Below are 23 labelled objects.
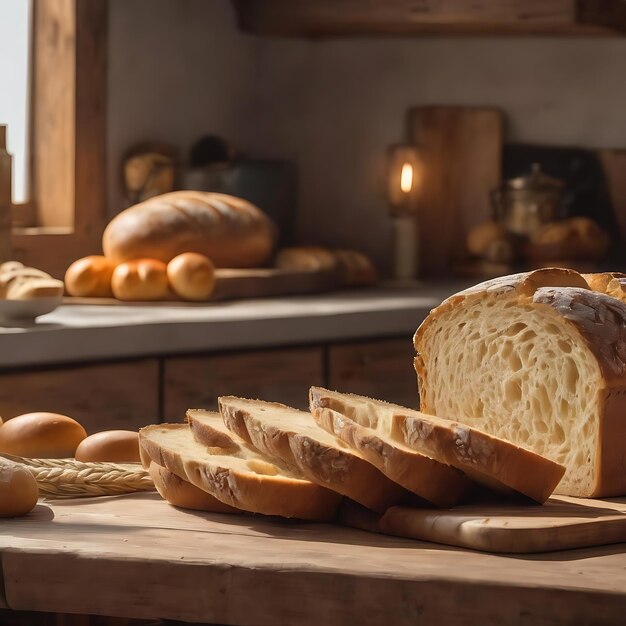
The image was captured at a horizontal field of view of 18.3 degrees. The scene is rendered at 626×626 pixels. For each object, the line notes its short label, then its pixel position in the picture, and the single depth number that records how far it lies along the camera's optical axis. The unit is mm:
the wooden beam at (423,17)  5533
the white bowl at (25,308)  4082
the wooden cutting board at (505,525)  1775
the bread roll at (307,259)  5437
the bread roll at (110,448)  2318
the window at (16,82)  5344
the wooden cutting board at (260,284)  4862
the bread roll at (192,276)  4720
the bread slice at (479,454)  1895
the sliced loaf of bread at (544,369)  2080
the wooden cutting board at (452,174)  6232
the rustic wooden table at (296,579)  1613
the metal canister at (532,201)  6037
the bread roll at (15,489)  1961
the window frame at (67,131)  5368
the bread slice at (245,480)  1916
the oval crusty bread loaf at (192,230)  4930
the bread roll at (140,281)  4753
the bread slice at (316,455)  1886
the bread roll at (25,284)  4079
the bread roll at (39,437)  2333
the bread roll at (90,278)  4861
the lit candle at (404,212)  5818
